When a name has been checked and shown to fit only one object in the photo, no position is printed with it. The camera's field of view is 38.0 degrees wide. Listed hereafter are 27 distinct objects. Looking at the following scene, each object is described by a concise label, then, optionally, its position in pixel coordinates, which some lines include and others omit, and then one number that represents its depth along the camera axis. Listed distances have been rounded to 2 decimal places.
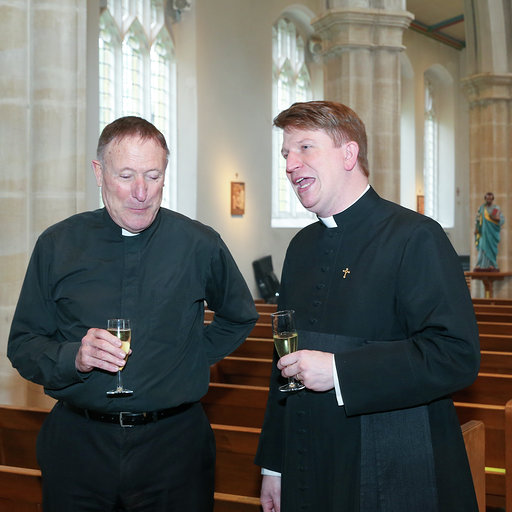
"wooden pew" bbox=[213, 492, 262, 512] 2.54
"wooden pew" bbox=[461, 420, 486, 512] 2.66
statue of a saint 13.91
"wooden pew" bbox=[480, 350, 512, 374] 5.22
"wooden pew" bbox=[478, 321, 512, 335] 6.90
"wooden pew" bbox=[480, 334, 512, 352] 6.12
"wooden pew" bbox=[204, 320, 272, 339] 6.62
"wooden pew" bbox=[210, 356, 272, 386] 5.31
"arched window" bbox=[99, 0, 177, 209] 11.55
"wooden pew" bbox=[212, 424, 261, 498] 3.34
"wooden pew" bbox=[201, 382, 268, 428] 4.32
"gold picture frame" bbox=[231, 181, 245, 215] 13.62
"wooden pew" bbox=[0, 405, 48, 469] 3.65
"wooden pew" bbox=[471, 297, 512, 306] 10.39
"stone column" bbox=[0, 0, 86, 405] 4.77
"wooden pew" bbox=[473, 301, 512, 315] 8.83
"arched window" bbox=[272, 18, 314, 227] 15.61
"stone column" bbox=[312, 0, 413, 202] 9.73
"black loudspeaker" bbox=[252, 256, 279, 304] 13.73
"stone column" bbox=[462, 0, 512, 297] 14.90
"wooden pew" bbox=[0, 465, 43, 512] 2.74
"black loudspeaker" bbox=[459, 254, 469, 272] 20.42
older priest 2.27
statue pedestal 13.46
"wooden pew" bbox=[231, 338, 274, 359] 6.01
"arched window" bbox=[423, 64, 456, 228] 22.30
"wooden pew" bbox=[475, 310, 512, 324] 7.94
